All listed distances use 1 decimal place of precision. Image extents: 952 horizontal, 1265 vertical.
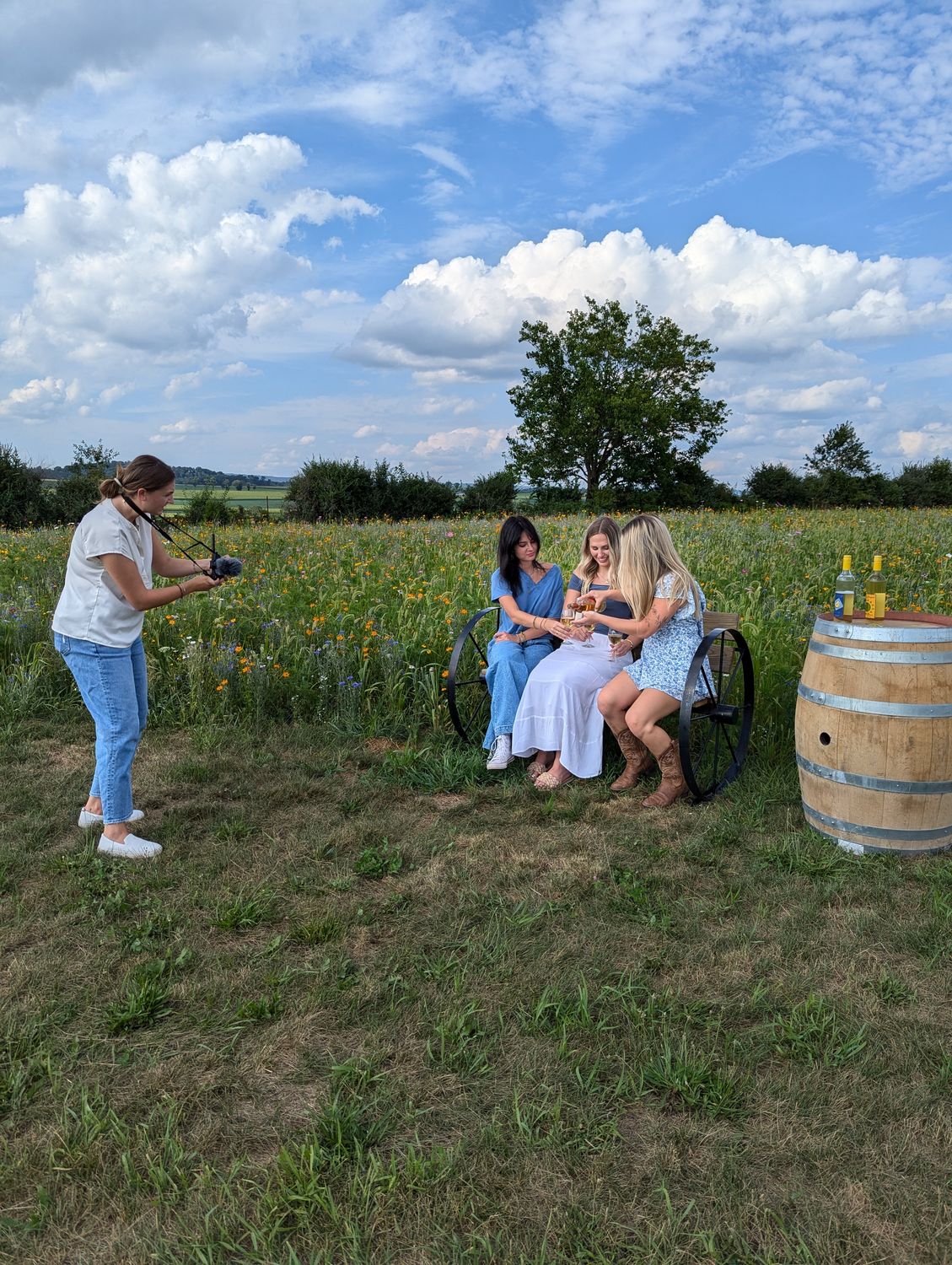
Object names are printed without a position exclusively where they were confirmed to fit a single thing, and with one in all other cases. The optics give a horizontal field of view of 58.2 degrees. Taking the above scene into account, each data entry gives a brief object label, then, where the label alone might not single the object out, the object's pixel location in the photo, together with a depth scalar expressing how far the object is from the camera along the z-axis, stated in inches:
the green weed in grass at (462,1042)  97.7
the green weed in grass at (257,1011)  107.3
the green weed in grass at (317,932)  124.9
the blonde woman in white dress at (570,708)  185.3
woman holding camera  142.9
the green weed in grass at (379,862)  146.5
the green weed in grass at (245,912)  129.2
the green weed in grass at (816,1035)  99.9
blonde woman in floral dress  176.2
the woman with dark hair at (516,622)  196.7
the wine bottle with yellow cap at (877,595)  159.3
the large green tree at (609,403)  1414.9
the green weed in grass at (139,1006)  106.3
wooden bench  169.6
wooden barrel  146.3
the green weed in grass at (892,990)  110.9
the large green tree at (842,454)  1774.1
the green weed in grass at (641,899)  129.7
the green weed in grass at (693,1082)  91.7
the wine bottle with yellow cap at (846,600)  161.2
